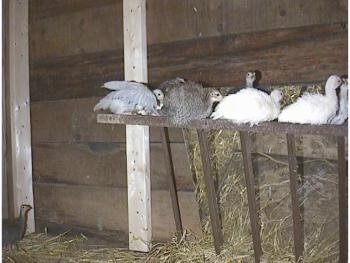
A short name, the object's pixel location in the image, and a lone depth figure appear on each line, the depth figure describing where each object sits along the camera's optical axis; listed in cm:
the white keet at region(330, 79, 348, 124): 131
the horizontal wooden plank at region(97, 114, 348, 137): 125
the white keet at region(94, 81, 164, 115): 157
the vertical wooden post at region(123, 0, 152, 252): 196
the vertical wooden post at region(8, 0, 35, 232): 240
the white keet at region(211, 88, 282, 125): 133
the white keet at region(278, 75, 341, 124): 127
